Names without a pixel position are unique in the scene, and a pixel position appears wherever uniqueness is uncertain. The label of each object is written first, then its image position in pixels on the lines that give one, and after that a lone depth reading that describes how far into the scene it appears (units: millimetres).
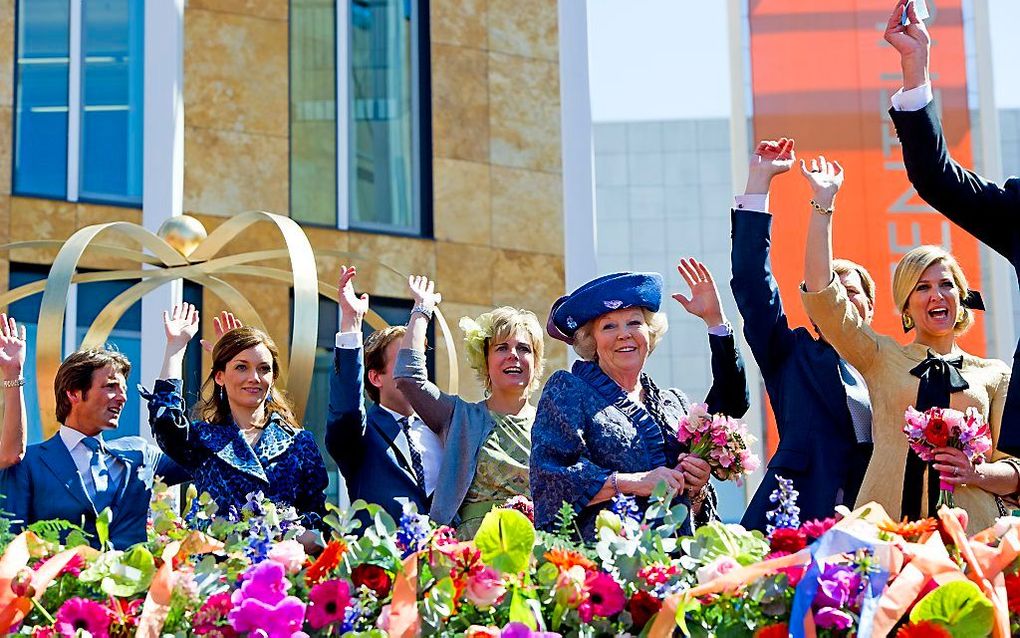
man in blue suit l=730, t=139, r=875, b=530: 4617
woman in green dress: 5129
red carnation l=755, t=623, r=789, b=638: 2908
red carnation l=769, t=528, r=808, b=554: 3051
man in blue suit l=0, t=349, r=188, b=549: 5168
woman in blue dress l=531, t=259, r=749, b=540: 4227
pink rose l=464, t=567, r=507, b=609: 3047
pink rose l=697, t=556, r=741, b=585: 3000
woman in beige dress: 4340
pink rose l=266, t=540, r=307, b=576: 3158
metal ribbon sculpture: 6520
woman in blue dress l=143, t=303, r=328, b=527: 5035
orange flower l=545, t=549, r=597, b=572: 3094
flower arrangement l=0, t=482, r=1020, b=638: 2943
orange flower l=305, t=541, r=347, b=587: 3146
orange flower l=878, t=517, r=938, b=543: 3099
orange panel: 11367
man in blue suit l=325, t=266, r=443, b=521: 5273
